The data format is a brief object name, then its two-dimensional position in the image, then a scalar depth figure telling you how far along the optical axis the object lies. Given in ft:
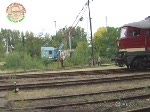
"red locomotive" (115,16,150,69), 68.59
